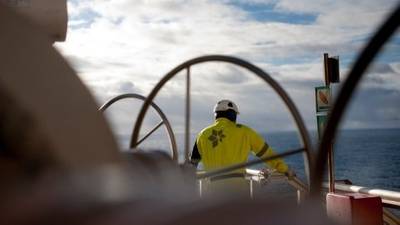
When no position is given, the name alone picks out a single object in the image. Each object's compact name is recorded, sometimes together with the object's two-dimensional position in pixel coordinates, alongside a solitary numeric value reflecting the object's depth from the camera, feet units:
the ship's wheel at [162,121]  14.82
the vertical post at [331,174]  19.60
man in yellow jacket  17.12
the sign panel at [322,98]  23.06
